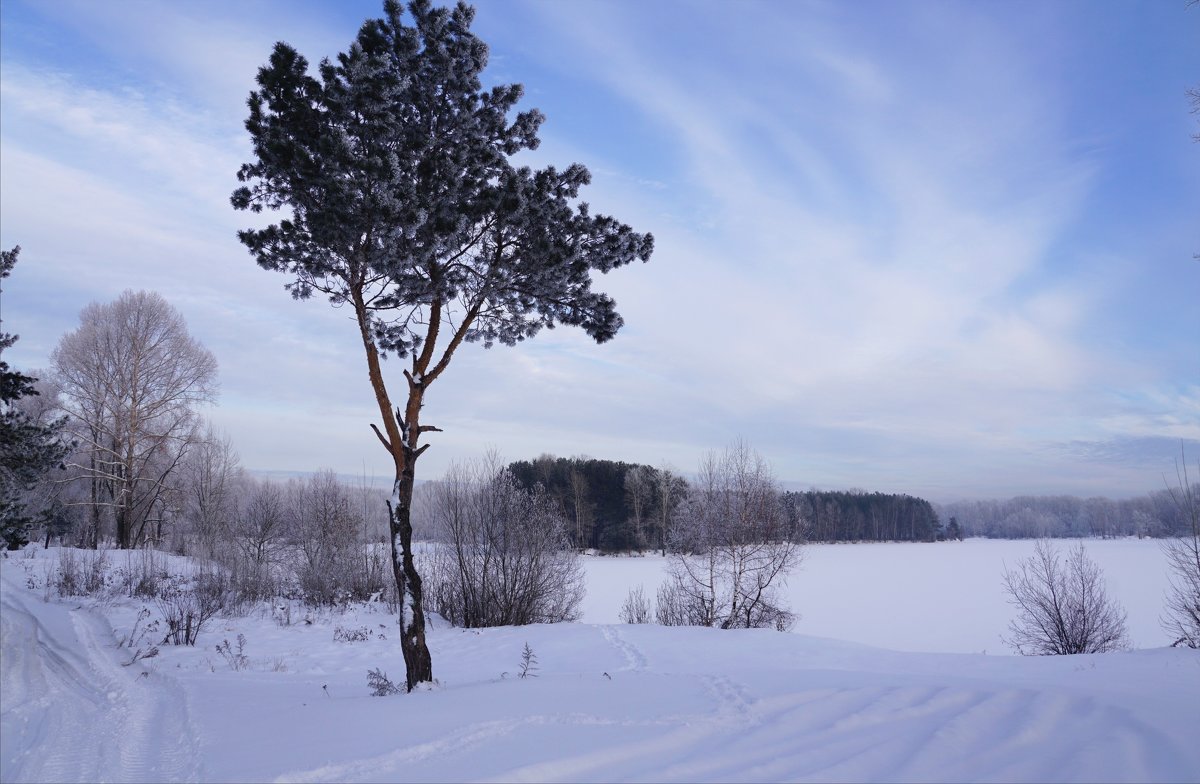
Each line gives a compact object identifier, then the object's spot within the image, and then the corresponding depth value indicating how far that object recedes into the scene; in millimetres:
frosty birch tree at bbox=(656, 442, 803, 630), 21641
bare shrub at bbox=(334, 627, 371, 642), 14297
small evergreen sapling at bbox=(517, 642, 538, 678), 8234
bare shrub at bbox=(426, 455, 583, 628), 17875
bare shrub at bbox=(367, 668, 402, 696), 7585
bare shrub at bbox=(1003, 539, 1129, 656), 18469
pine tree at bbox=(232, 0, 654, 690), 7488
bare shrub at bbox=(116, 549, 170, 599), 17844
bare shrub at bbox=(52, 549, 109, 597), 16875
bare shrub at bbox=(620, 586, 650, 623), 21766
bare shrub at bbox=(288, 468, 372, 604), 20359
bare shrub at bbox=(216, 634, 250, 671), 10404
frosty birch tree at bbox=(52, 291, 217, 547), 27406
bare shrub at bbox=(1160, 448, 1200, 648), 18016
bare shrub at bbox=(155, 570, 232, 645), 12352
